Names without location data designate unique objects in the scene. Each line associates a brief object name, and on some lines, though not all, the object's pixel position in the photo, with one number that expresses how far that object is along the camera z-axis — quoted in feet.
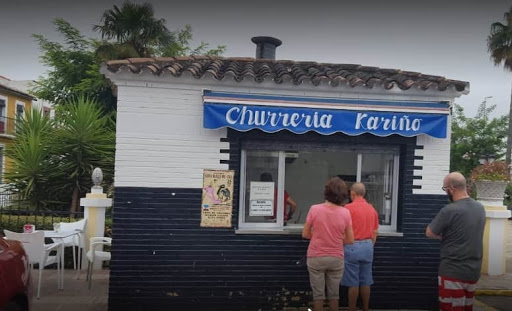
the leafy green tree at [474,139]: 76.28
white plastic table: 20.88
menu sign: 19.33
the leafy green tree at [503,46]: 74.33
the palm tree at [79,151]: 36.11
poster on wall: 18.40
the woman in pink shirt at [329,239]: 14.99
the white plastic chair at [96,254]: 20.92
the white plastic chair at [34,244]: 19.20
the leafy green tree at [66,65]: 73.46
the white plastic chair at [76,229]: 22.98
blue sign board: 17.84
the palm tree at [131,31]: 50.62
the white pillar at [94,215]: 25.79
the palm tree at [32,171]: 35.76
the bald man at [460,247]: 13.61
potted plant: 26.91
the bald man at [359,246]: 16.57
